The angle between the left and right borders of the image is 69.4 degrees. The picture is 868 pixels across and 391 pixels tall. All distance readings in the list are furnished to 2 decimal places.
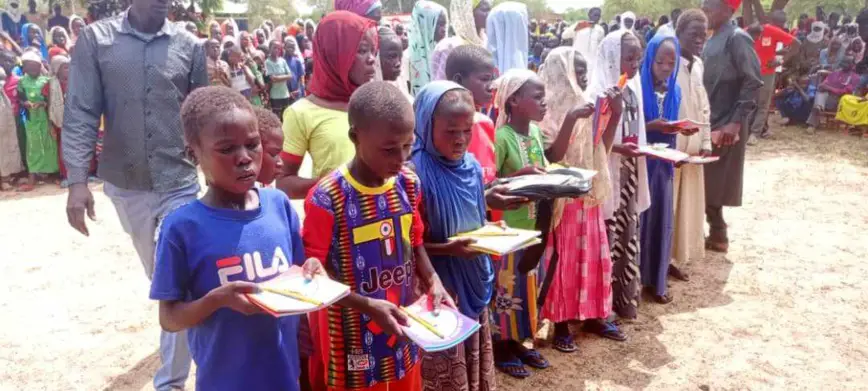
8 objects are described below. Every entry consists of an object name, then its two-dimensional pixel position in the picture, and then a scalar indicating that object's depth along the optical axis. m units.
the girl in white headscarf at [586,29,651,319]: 3.69
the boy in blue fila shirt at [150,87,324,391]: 1.62
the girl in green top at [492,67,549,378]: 2.99
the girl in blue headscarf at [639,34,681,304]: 3.96
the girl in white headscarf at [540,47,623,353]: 3.39
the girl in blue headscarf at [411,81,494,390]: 2.27
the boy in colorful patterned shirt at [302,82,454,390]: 1.93
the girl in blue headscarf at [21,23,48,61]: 12.16
